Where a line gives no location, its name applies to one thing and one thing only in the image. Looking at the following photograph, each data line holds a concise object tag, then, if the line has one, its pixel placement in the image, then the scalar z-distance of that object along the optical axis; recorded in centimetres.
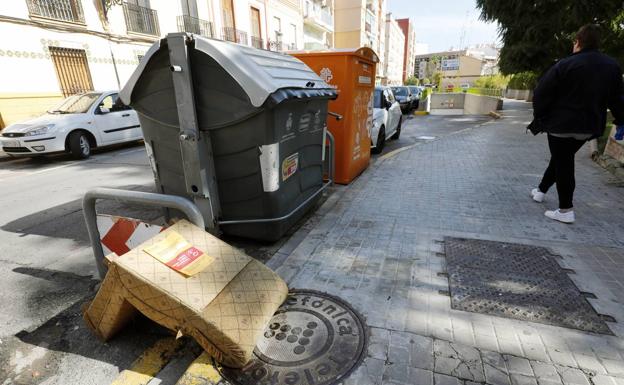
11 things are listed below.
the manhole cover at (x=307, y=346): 192
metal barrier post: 213
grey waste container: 269
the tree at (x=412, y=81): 7119
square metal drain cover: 237
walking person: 352
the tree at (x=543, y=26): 975
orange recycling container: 501
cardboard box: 188
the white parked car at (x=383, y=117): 809
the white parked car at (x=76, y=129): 788
